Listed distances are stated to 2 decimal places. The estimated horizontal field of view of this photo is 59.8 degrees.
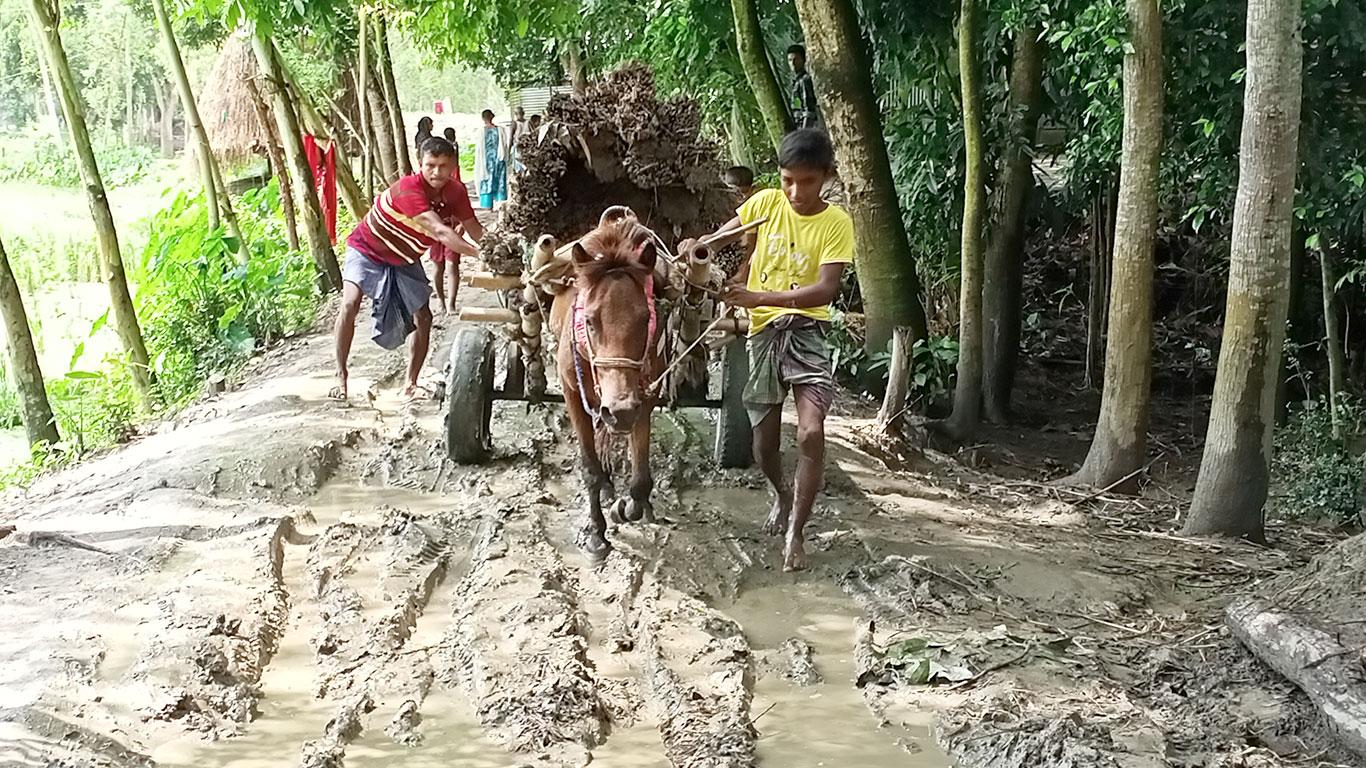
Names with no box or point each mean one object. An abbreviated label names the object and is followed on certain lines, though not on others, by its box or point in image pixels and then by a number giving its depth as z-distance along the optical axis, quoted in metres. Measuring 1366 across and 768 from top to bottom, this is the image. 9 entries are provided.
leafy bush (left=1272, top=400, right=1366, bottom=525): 8.09
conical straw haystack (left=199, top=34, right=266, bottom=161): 19.17
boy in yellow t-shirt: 5.18
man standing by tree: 12.32
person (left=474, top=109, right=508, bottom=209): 19.22
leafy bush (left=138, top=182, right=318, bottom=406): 11.44
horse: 4.97
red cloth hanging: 16.17
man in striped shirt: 7.57
